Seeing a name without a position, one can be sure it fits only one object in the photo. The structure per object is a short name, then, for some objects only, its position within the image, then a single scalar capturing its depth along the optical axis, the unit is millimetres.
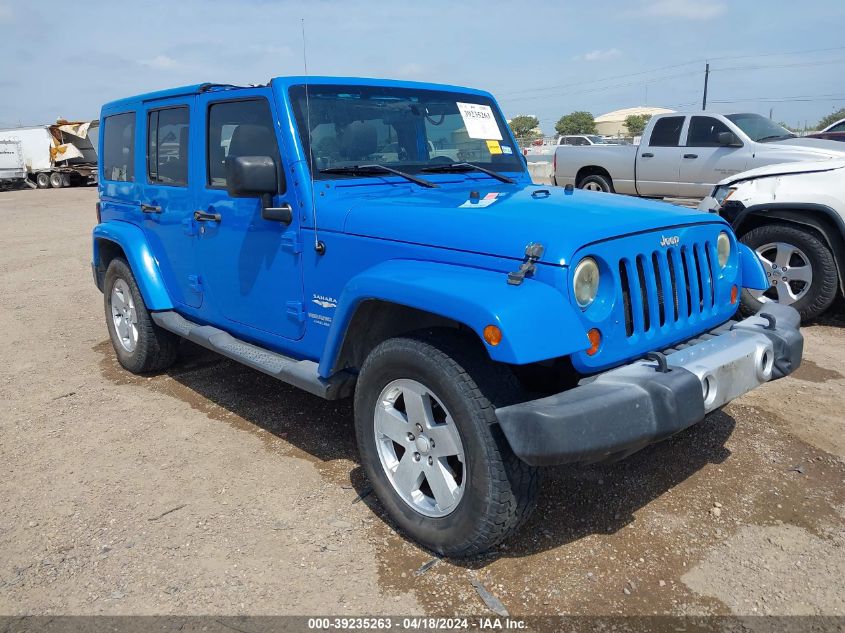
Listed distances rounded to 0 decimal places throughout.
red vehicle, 11717
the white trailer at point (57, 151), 27734
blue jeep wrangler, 2498
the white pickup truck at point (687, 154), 9672
